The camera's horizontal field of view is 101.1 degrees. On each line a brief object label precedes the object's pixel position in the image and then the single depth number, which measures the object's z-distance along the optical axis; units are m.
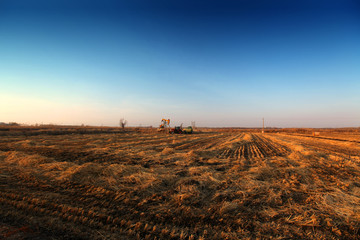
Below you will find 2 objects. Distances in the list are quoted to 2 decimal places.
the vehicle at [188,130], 40.03
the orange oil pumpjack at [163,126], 40.00
